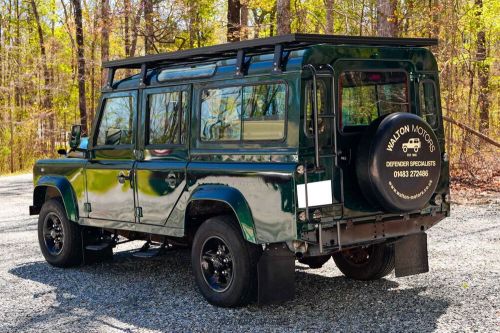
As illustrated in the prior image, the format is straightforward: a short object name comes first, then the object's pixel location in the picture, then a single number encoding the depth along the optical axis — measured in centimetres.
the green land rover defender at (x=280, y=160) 524
